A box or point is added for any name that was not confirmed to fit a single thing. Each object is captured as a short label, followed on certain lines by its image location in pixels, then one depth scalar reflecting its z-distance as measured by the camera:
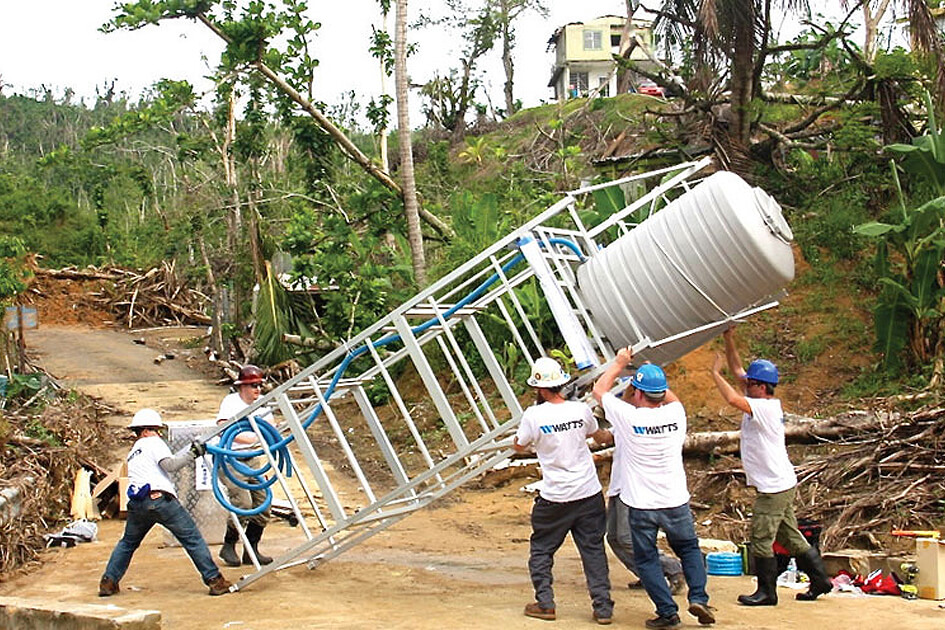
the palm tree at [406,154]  17.20
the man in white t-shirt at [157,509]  7.71
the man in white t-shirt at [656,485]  6.43
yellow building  52.69
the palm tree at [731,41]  15.72
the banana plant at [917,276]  11.82
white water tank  6.54
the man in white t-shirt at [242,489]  8.35
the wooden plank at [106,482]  11.49
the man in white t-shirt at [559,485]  6.72
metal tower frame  7.23
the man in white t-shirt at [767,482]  6.98
